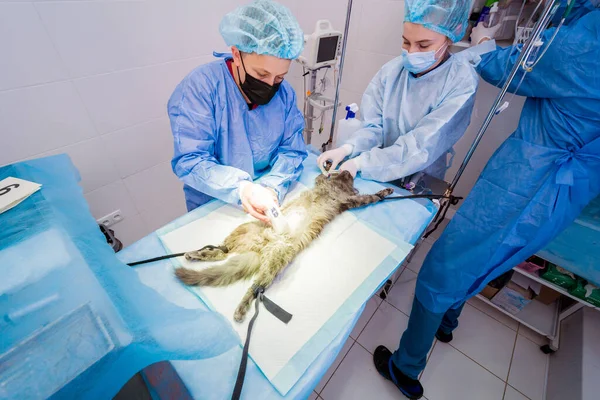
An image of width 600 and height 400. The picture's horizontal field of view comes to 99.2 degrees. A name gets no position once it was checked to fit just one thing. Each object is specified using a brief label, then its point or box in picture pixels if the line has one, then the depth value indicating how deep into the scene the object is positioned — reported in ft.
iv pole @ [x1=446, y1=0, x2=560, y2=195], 3.09
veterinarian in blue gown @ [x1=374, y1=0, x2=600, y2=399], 3.90
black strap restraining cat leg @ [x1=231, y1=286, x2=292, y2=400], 2.49
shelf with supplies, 6.77
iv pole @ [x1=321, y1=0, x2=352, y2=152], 5.17
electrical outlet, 7.04
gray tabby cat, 3.47
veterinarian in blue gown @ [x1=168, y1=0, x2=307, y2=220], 4.04
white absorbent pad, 2.85
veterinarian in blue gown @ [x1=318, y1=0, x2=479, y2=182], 4.48
